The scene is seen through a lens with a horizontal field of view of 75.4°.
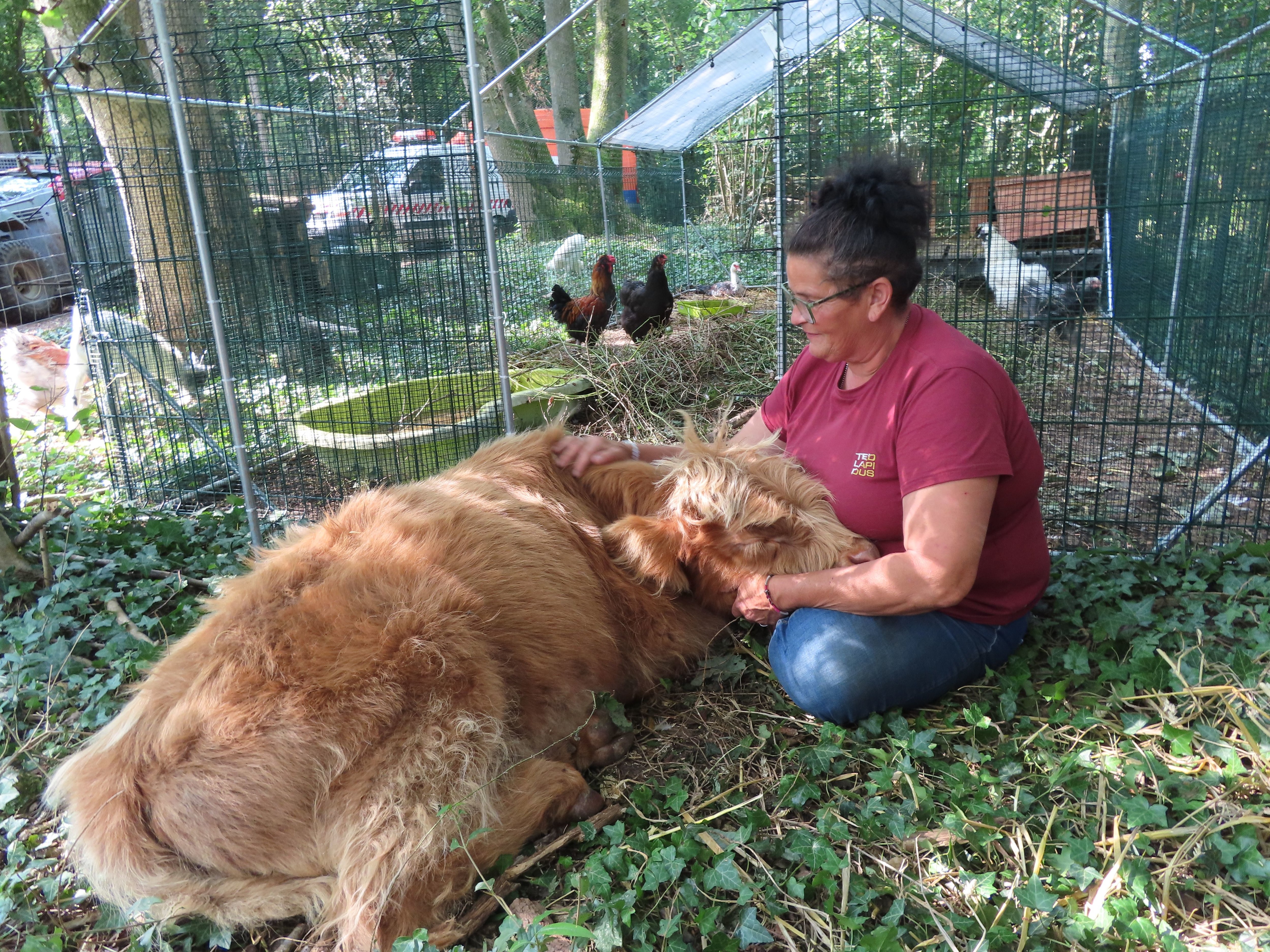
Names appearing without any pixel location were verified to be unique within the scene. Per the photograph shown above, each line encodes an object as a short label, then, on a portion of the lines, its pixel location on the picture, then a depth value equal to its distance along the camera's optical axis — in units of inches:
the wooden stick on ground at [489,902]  81.7
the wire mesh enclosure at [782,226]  168.2
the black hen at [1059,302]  193.8
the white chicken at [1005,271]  213.6
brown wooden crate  171.3
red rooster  331.6
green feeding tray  339.0
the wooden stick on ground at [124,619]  134.4
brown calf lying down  81.4
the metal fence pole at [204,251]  150.9
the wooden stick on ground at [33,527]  145.9
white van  173.5
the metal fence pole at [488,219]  152.7
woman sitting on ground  99.0
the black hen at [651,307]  315.9
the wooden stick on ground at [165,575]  153.2
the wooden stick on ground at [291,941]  83.1
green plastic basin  183.2
